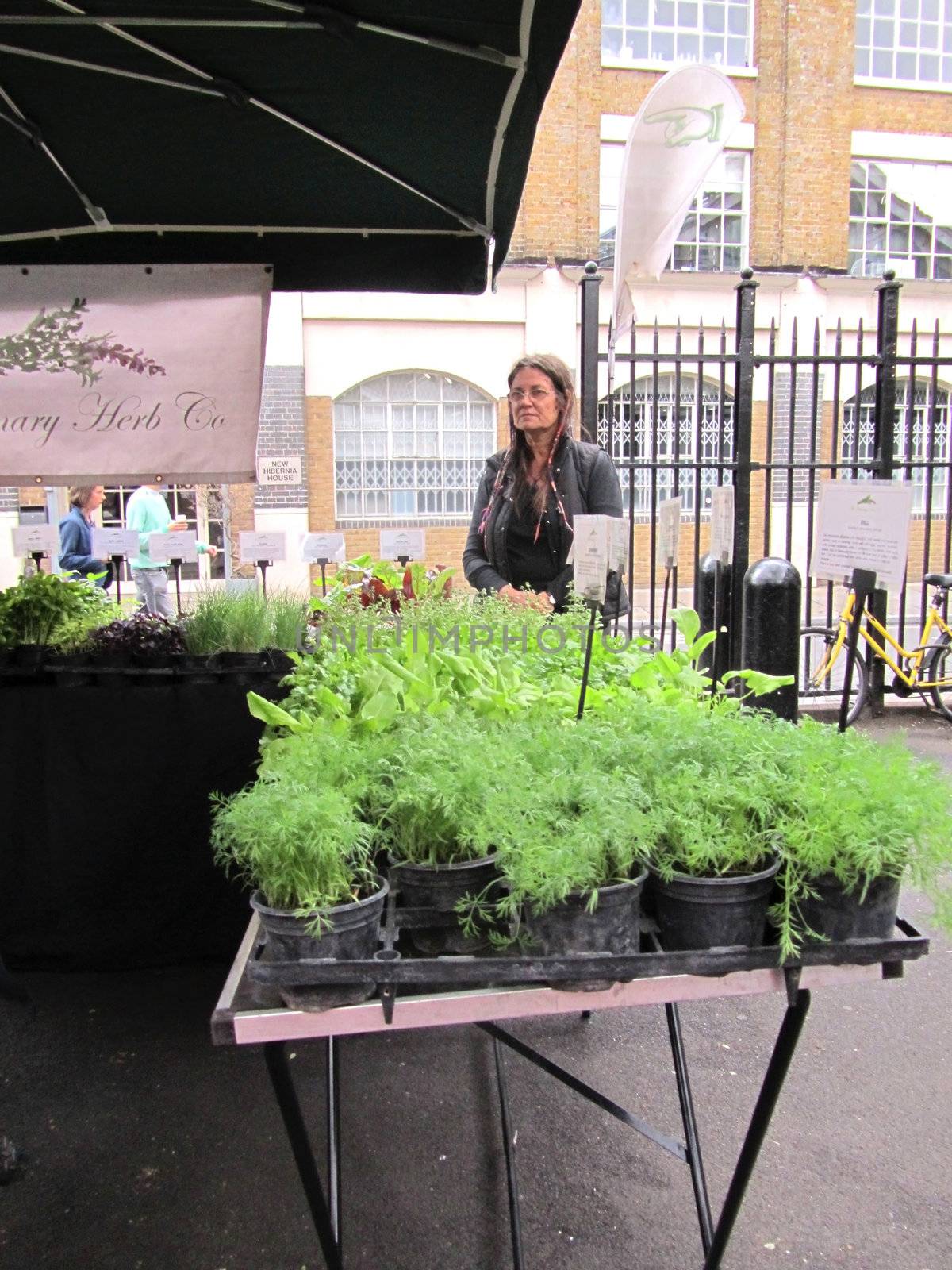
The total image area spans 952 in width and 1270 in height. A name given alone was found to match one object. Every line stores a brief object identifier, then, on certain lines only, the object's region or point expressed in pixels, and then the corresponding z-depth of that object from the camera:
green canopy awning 1.87
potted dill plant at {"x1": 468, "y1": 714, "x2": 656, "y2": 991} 1.26
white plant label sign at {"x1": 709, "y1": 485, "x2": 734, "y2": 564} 2.84
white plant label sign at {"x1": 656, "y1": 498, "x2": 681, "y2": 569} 2.72
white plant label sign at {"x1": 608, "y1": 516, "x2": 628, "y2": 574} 1.90
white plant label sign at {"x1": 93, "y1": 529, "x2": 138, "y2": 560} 4.26
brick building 12.02
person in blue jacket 5.92
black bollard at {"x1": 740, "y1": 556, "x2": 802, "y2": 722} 4.29
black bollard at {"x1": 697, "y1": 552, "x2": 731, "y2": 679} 4.81
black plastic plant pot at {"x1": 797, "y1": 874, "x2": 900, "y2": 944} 1.35
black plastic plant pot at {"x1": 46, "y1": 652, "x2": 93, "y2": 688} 2.54
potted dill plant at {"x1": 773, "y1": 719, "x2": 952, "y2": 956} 1.30
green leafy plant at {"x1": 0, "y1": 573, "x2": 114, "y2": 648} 2.71
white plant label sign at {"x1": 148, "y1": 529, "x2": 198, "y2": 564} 3.83
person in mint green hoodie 6.54
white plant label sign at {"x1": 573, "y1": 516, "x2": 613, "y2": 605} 1.87
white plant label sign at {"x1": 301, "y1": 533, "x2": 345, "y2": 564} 3.87
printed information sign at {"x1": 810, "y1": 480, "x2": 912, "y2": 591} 1.76
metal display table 1.25
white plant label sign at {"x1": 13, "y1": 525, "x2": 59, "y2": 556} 4.12
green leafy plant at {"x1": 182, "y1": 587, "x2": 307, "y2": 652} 2.65
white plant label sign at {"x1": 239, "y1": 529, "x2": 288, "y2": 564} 3.66
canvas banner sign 2.87
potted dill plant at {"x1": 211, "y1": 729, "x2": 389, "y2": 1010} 1.26
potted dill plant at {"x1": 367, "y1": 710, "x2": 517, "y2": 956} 1.38
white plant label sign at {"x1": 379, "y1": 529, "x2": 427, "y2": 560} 3.81
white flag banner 3.22
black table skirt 2.54
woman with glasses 3.07
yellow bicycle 5.94
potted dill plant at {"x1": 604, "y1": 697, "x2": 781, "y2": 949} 1.33
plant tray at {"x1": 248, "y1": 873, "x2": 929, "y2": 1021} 1.23
